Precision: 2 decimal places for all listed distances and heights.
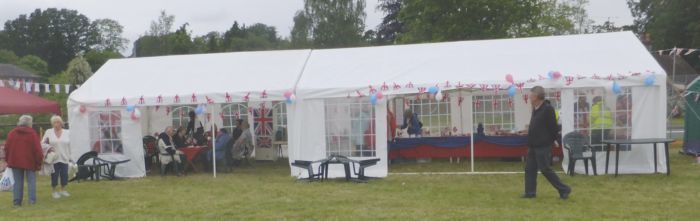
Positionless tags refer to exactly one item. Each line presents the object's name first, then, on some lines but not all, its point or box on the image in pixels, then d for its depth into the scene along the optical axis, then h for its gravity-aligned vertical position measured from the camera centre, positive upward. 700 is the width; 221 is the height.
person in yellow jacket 9.03 -0.41
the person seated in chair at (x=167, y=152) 10.38 -0.82
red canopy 11.21 +0.11
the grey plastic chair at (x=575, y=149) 8.76 -0.80
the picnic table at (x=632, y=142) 8.26 -0.71
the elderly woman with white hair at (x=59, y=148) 7.86 -0.52
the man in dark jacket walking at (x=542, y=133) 6.50 -0.41
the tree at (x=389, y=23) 45.38 +6.00
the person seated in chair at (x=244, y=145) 11.35 -0.81
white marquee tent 8.95 +0.30
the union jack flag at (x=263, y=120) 13.27 -0.37
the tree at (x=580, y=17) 33.19 +4.56
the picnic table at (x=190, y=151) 10.57 -0.83
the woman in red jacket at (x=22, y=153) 7.24 -0.54
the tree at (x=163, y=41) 48.34 +5.38
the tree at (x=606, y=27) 38.67 +4.74
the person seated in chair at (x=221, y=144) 10.69 -0.72
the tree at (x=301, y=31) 37.81 +4.61
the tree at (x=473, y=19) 25.30 +3.45
